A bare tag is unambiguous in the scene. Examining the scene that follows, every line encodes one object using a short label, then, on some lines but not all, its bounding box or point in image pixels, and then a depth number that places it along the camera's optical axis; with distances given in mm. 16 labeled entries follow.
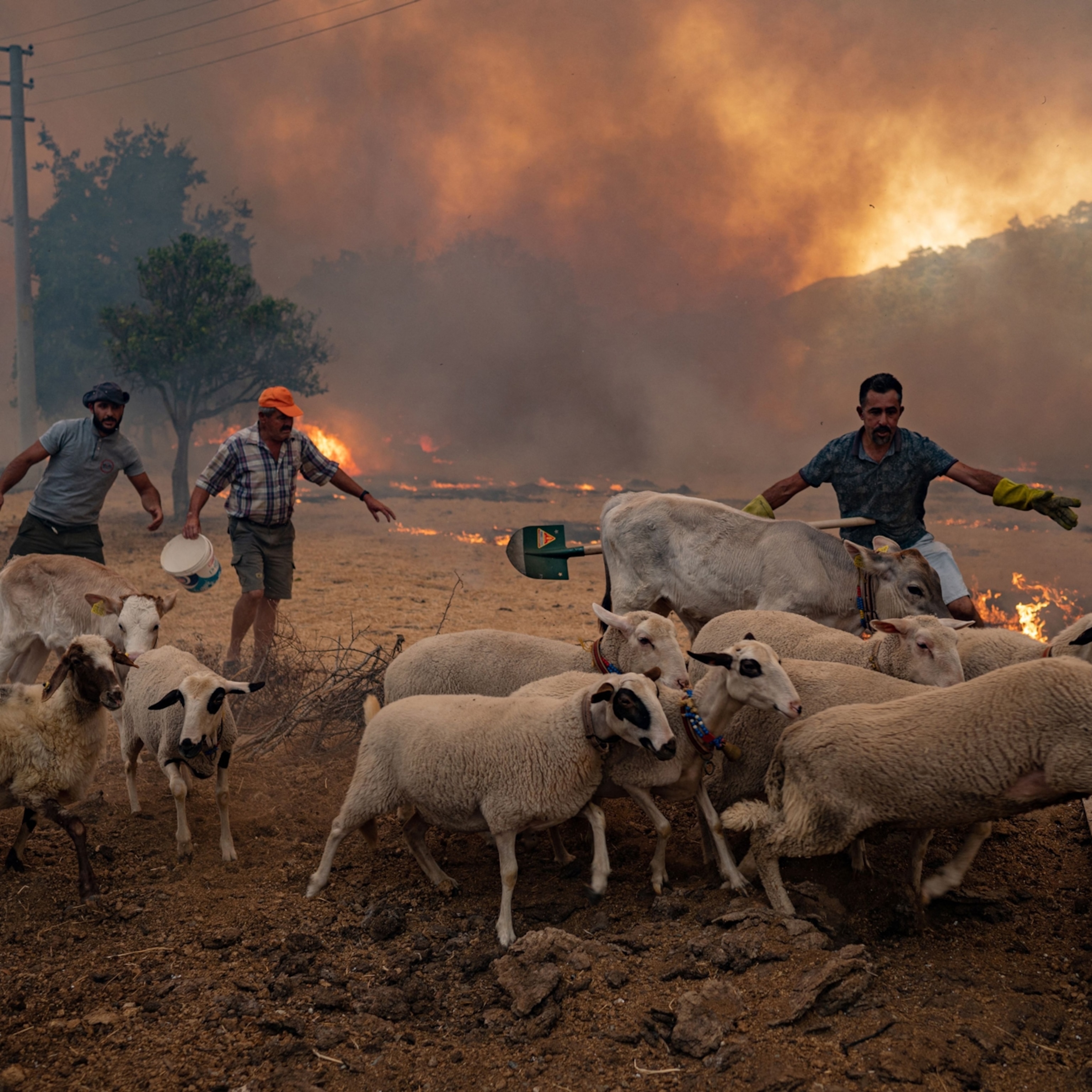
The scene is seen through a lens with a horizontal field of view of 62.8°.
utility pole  28500
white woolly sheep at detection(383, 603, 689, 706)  5629
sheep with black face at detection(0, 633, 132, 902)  4859
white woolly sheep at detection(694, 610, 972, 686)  5016
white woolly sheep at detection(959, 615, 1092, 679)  5238
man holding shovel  6457
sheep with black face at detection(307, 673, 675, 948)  4449
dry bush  7188
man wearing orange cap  7695
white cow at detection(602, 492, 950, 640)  6340
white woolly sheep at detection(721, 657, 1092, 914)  3729
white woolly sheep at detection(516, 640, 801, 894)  4465
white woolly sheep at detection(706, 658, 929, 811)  4766
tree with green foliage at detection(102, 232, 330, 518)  21844
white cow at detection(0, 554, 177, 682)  6785
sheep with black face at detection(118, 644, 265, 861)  5098
